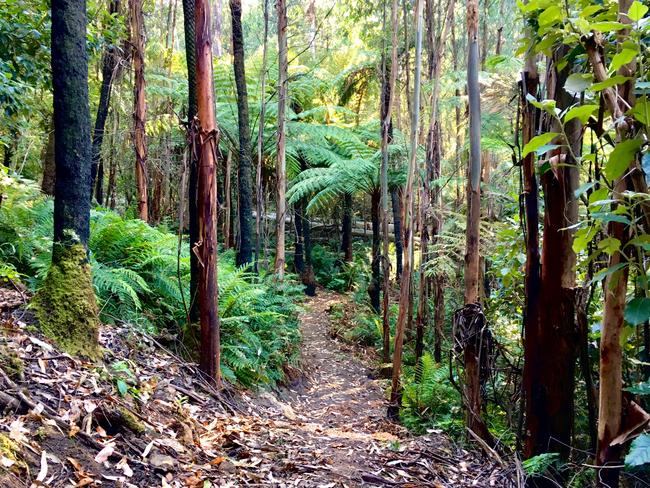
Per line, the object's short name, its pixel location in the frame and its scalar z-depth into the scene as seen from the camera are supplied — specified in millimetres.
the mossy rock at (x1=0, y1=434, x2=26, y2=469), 1932
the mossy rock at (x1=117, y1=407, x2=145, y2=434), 2729
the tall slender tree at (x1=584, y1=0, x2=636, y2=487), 1358
